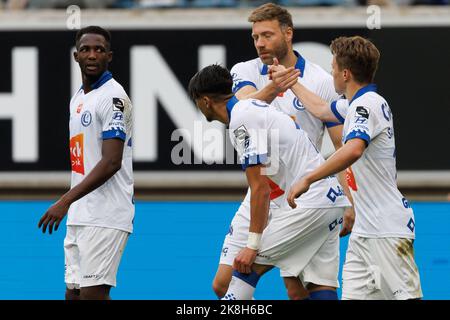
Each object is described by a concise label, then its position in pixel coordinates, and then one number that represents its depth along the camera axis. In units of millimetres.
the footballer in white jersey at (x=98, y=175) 12586
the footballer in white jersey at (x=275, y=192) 11437
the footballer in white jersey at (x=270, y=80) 13229
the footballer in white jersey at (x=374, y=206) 11680
